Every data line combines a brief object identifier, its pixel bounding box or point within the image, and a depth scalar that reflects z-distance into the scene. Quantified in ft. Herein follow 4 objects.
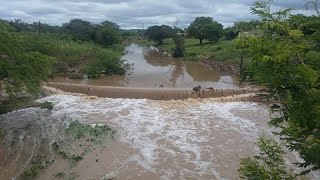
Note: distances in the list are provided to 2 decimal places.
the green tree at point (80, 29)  93.28
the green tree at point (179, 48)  71.33
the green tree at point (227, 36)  89.82
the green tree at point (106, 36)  87.03
